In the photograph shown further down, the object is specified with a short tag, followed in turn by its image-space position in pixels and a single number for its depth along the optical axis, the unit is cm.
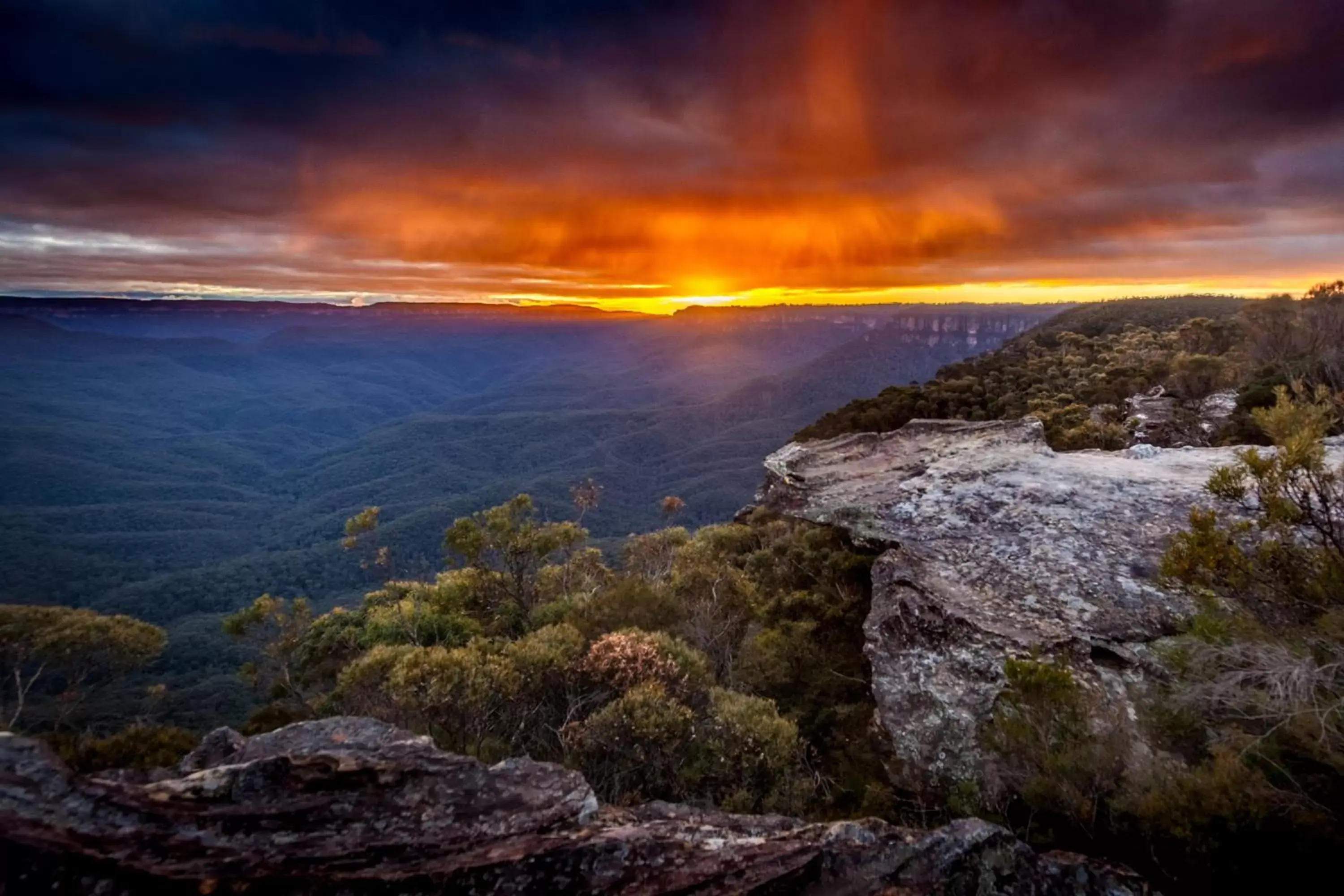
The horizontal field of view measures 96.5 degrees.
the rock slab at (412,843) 586
